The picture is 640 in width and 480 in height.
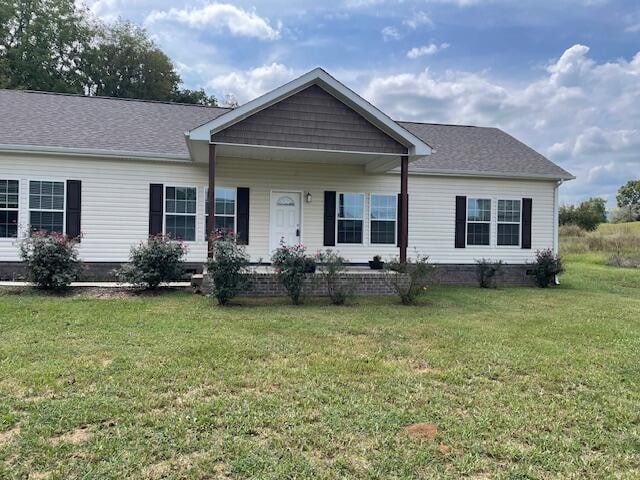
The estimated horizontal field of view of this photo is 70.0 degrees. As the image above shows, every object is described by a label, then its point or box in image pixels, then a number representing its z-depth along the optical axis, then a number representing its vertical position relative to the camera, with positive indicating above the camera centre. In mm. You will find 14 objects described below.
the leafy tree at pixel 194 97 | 31266 +10023
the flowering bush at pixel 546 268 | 12859 -629
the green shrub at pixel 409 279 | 8984 -724
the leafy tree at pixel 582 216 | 37409 +2555
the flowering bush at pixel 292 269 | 8609 -510
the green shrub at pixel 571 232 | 31881 +1032
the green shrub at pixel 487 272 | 12430 -735
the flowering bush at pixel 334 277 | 8938 -690
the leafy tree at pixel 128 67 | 28973 +11261
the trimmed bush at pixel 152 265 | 9328 -526
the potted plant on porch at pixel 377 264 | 11984 -545
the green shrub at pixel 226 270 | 8172 -522
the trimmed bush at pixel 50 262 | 8875 -468
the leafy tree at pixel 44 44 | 24734 +11254
